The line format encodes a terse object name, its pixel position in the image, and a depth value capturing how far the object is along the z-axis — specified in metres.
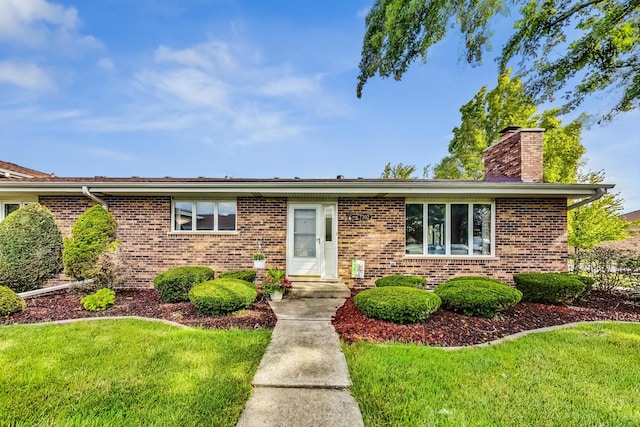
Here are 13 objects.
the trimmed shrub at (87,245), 6.50
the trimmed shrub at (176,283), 6.05
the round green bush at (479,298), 5.07
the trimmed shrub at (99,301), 5.57
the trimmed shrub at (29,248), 6.42
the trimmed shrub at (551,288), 5.98
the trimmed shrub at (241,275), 6.52
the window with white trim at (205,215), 7.66
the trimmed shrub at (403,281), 6.44
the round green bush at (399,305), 4.72
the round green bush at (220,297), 5.11
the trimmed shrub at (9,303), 5.03
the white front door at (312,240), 7.66
